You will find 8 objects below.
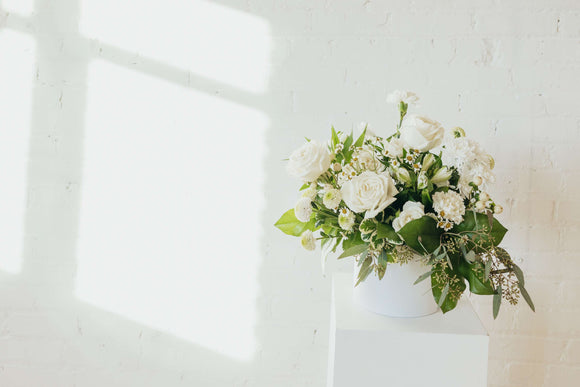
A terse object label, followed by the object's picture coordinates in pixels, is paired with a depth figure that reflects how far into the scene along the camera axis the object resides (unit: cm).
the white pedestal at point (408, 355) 123
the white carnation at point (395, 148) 125
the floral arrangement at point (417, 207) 118
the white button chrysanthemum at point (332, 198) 124
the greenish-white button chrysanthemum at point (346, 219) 123
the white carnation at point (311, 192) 130
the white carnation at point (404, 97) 131
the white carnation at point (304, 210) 128
